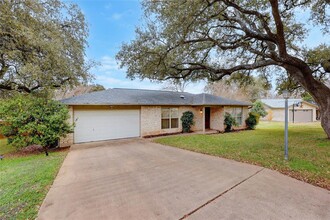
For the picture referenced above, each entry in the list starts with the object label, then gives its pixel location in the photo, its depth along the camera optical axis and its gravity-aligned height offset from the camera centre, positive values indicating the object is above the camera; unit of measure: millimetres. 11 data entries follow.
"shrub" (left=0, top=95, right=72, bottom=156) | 7930 -620
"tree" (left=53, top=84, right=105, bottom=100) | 24866 +2729
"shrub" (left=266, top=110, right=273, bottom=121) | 28630 -980
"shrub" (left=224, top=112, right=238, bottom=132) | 15117 -1074
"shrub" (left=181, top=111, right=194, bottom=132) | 14414 -957
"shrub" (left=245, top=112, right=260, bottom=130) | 16766 -1090
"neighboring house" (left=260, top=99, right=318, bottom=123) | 26188 -230
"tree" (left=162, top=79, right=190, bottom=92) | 29903 +3750
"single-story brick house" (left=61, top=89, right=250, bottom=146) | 10586 -241
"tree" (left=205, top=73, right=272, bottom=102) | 36131 +3558
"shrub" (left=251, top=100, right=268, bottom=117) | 25194 +182
